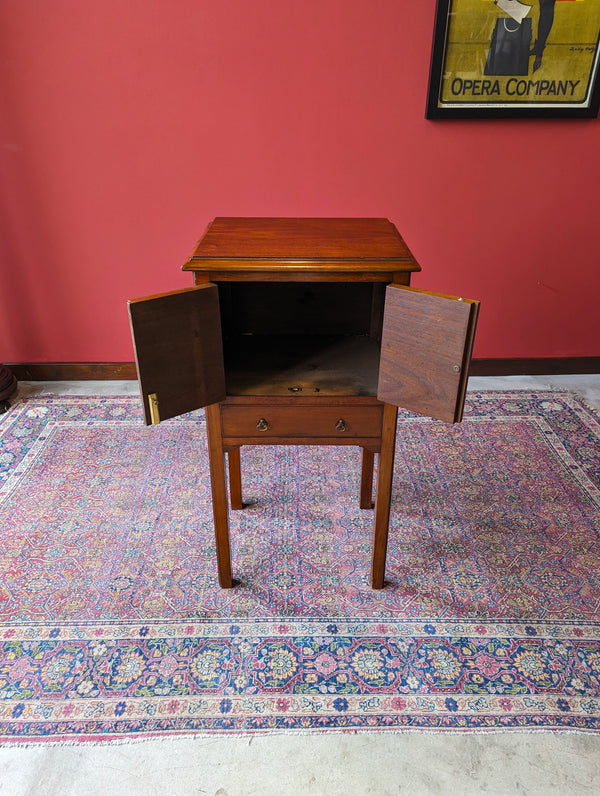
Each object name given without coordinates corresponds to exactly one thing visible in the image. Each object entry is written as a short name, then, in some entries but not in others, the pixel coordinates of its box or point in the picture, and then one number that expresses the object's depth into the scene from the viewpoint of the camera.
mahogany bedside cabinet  1.37
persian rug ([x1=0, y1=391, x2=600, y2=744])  1.51
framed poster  2.49
